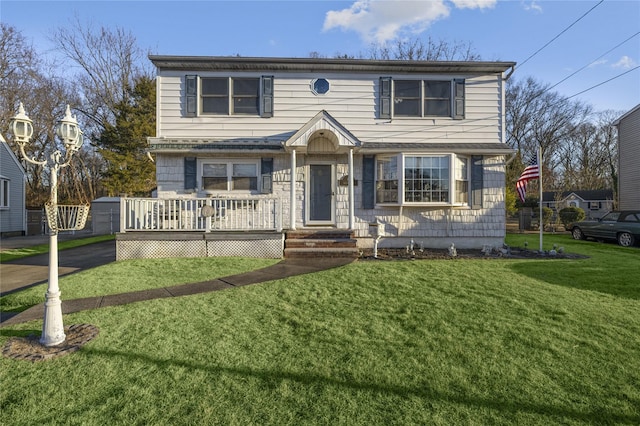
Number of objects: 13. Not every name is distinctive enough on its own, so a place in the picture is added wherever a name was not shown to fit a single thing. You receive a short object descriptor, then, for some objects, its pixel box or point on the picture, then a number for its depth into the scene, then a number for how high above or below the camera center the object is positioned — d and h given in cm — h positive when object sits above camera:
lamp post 330 +4
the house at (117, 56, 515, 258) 916 +204
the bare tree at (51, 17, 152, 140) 2345 +965
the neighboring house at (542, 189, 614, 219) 3081 +141
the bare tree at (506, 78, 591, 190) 3075 +944
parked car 1151 -61
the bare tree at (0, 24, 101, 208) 2002 +723
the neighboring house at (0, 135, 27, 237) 1614 +87
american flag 944 +117
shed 1853 -27
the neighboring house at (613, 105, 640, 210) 1670 +300
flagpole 905 +139
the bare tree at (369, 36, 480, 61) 2284 +1184
